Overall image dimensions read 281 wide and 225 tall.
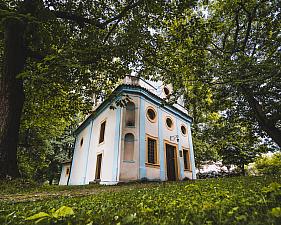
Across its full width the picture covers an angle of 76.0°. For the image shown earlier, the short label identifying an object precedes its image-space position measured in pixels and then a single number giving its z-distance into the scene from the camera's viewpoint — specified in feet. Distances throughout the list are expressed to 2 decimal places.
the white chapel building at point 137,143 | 42.60
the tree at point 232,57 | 16.43
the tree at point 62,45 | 18.72
